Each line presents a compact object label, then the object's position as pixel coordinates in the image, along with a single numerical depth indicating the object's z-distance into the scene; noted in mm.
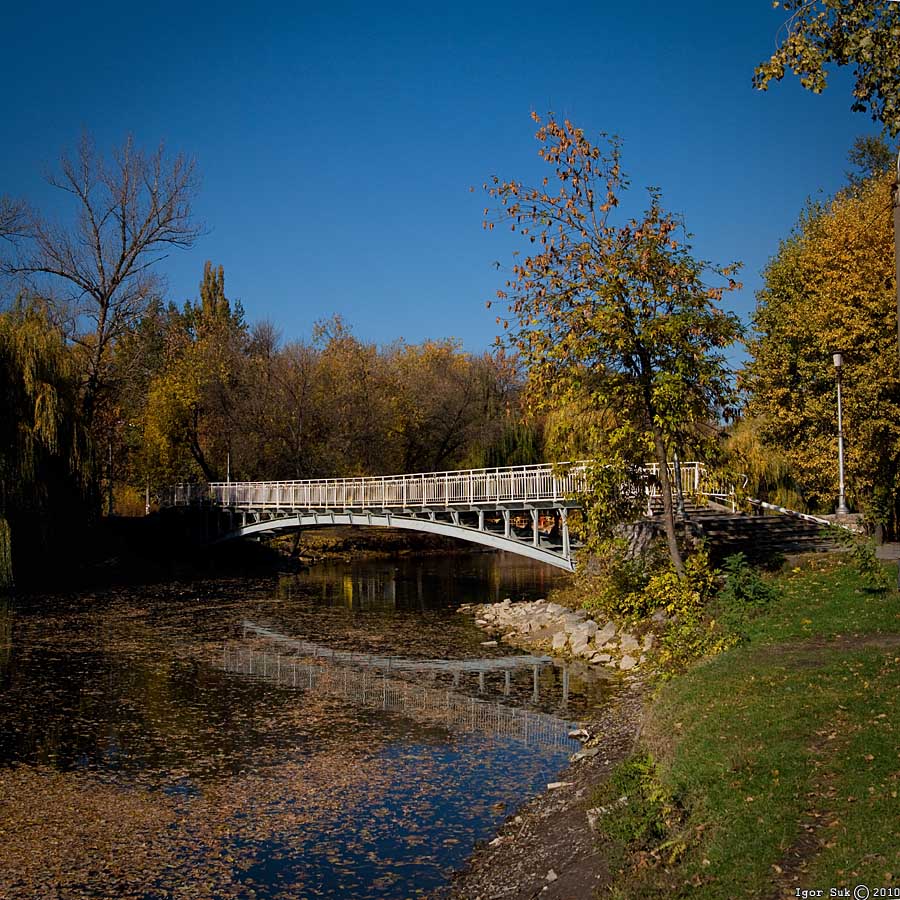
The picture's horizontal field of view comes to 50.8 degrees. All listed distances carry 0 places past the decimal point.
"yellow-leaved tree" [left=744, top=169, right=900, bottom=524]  27656
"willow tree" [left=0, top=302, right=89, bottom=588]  30547
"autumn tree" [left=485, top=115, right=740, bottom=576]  15781
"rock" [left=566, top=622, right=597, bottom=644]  21906
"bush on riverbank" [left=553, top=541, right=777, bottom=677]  14508
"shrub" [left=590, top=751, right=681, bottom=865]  8078
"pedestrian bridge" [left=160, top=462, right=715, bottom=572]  28375
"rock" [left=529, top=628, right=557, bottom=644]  23281
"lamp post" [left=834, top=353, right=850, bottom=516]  23141
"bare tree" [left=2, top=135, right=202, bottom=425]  40219
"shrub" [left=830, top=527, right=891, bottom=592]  16433
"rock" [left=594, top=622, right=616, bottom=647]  21391
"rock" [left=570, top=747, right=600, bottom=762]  12609
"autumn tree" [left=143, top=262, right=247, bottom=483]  51562
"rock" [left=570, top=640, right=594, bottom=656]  21203
